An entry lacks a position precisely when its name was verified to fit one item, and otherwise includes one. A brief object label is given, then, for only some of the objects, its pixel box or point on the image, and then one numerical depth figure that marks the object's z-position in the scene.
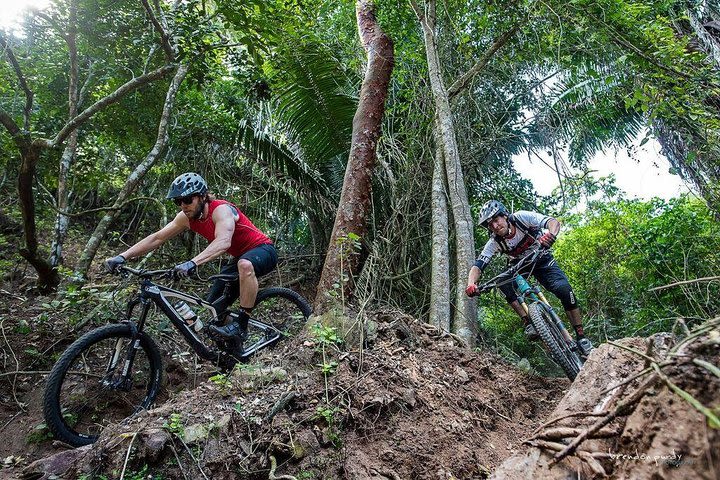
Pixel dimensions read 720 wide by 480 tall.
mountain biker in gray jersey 4.58
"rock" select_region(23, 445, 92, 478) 2.51
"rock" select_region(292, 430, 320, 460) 2.53
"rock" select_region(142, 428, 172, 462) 2.49
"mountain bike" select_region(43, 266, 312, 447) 3.04
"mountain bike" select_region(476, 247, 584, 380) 4.11
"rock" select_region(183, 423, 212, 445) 2.56
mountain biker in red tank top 3.75
